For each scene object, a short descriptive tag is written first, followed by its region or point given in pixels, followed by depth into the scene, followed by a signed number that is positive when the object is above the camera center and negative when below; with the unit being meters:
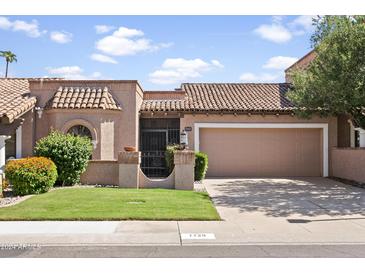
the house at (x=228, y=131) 19.12 +0.49
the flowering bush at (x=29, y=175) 13.56 -1.13
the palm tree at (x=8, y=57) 51.38 +10.00
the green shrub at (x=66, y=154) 15.47 -0.51
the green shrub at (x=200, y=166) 17.92 -1.07
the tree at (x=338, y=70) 14.73 +2.56
